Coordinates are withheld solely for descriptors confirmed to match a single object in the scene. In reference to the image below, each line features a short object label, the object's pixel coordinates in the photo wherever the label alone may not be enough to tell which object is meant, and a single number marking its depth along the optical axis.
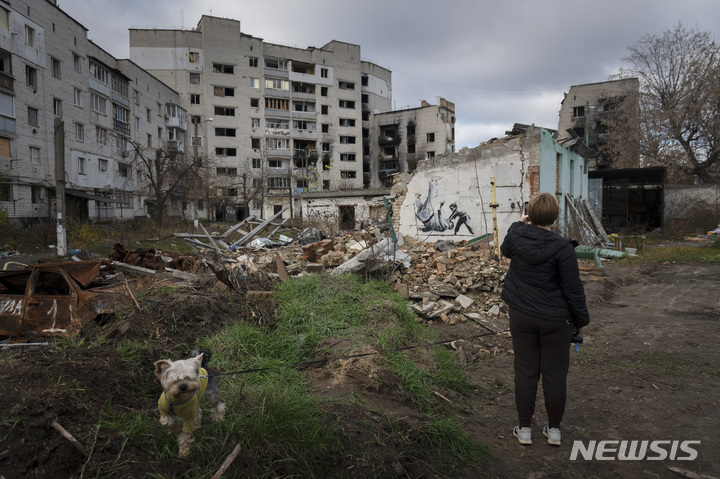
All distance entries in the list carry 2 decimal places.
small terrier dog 2.26
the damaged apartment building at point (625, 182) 21.62
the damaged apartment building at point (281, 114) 46.50
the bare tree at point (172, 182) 23.50
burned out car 5.14
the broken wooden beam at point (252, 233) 15.68
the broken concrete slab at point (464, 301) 7.06
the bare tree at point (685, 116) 23.94
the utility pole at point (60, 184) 14.59
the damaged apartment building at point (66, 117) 22.95
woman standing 2.83
